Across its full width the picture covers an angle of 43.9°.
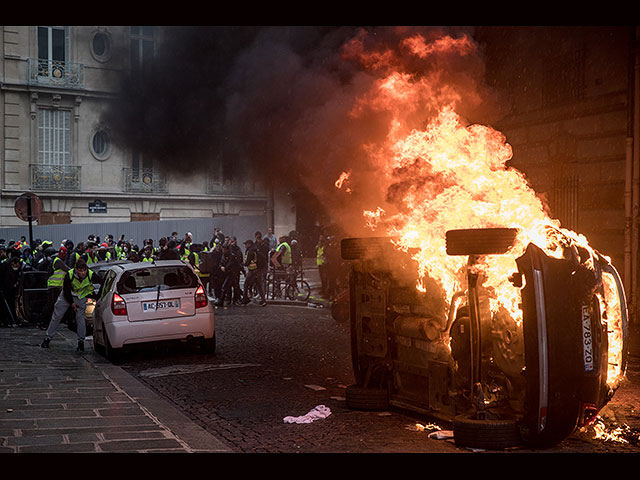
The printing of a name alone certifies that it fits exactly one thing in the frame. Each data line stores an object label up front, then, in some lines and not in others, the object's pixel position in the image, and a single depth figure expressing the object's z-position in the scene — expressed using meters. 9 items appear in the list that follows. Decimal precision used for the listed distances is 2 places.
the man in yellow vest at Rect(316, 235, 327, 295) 20.53
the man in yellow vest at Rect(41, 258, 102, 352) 12.81
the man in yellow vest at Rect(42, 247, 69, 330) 15.23
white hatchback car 11.20
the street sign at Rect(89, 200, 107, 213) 36.31
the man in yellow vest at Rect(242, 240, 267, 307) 20.00
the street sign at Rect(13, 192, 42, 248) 17.38
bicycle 21.34
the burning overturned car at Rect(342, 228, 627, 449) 5.74
